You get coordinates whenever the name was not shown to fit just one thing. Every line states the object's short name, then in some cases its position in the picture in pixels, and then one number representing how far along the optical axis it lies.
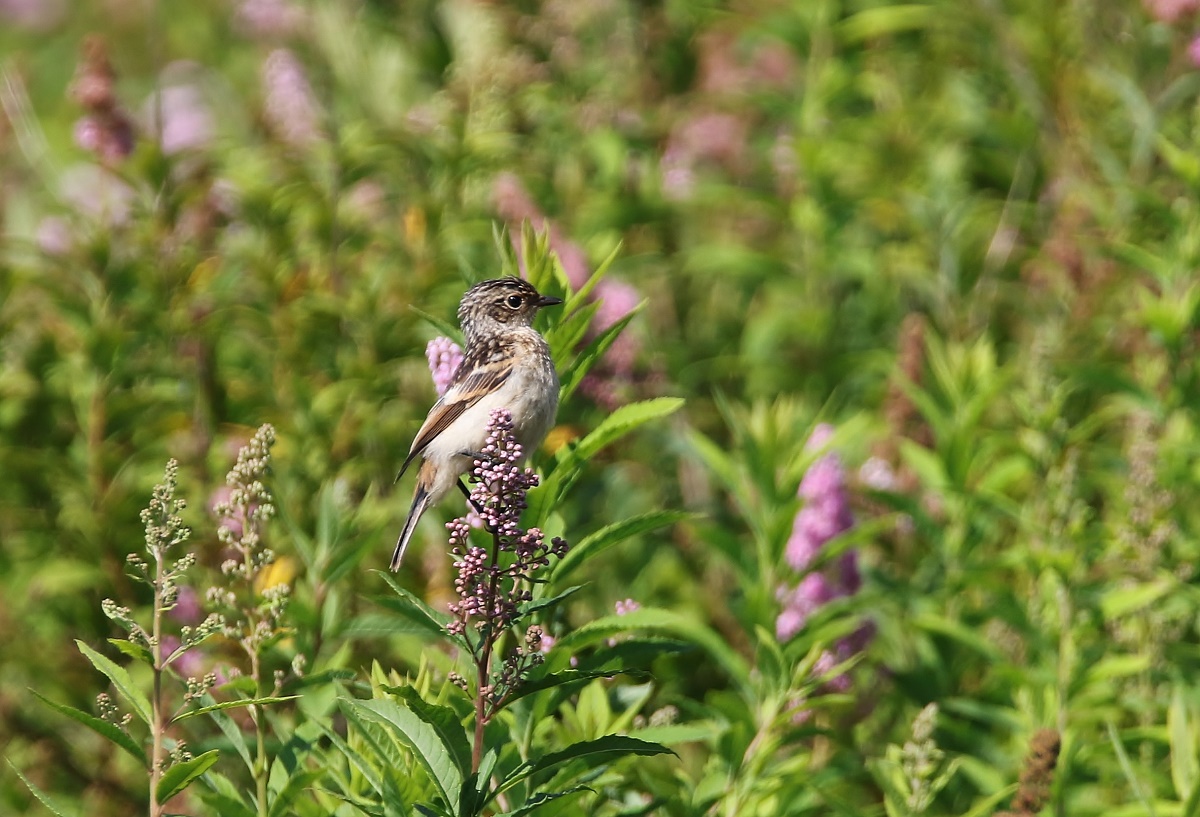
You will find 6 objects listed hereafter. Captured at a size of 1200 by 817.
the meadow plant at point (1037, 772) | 7.09
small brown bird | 6.99
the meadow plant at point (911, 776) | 6.97
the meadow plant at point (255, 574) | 6.30
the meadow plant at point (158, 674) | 5.65
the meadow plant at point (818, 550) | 9.85
